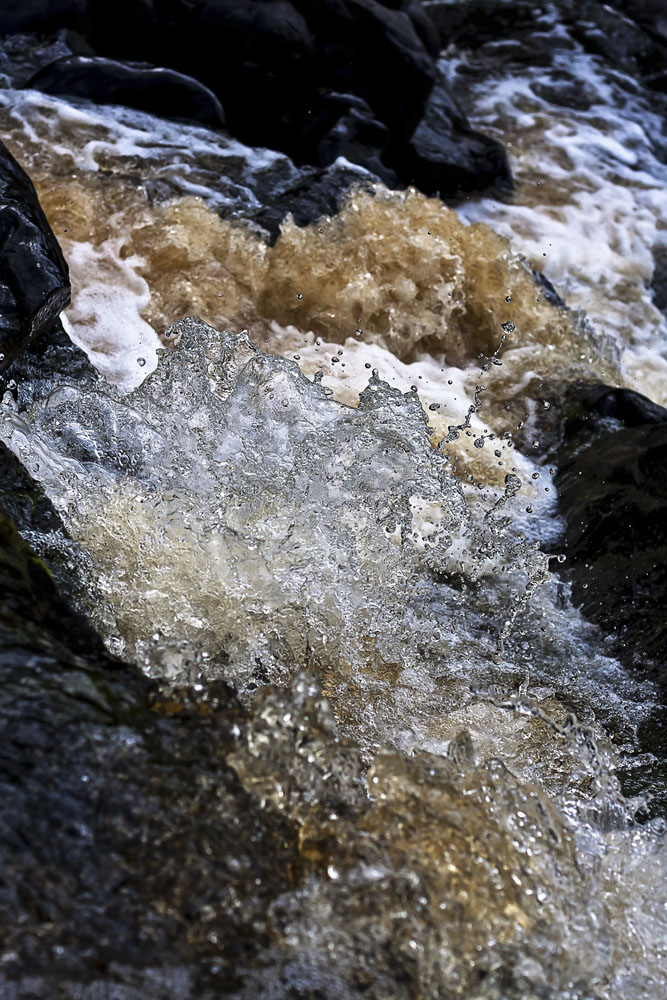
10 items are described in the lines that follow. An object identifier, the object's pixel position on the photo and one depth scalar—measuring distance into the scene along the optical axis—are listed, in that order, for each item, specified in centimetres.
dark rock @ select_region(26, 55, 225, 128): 1137
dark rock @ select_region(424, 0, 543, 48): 1781
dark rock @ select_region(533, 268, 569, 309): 1051
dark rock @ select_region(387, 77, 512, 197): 1255
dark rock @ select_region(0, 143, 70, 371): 636
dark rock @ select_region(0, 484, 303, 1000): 302
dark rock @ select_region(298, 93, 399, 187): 1214
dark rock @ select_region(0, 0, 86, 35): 1240
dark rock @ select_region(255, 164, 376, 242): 1009
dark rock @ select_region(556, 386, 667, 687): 644
